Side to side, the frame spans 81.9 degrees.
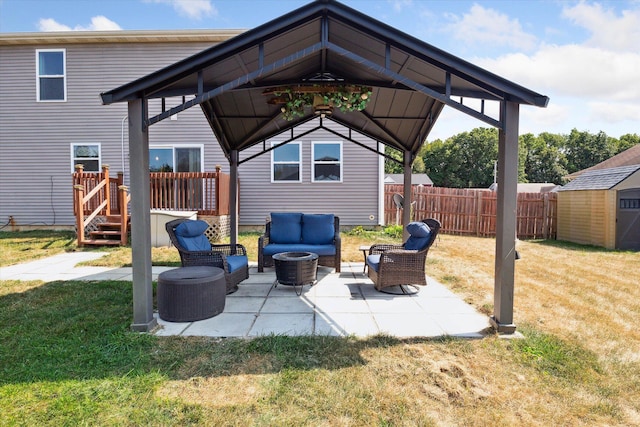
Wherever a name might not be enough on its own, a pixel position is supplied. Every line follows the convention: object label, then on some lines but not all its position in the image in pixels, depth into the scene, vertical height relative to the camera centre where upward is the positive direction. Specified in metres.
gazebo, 3.70 +1.34
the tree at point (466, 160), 44.81 +5.00
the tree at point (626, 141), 44.06 +7.19
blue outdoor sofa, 6.74 -0.63
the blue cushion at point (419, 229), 5.55 -0.45
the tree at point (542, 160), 46.97 +5.23
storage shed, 10.47 -0.27
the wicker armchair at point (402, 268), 5.30 -0.99
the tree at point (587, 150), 45.36 +6.38
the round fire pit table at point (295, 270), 5.32 -1.03
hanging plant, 5.00 +1.44
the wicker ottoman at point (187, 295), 4.17 -1.10
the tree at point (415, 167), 47.22 +4.36
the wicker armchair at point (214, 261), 5.07 -0.87
